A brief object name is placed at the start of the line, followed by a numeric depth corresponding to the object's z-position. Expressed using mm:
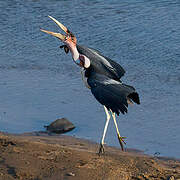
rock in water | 16578
